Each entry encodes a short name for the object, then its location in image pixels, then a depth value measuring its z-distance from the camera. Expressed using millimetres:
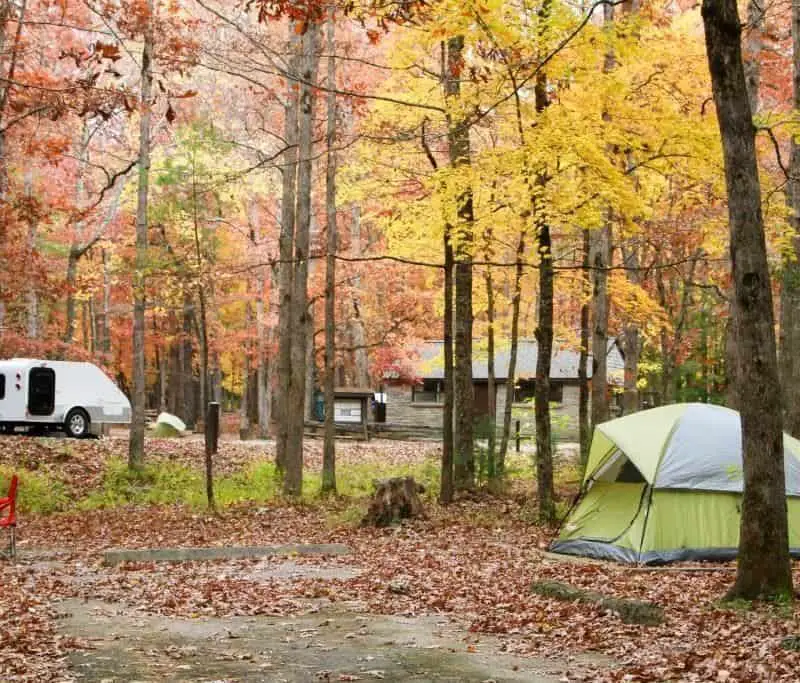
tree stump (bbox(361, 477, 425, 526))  16453
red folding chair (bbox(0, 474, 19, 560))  13039
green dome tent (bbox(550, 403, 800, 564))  13555
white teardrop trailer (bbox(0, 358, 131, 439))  26578
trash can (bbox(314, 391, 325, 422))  46719
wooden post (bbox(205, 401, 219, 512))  17141
